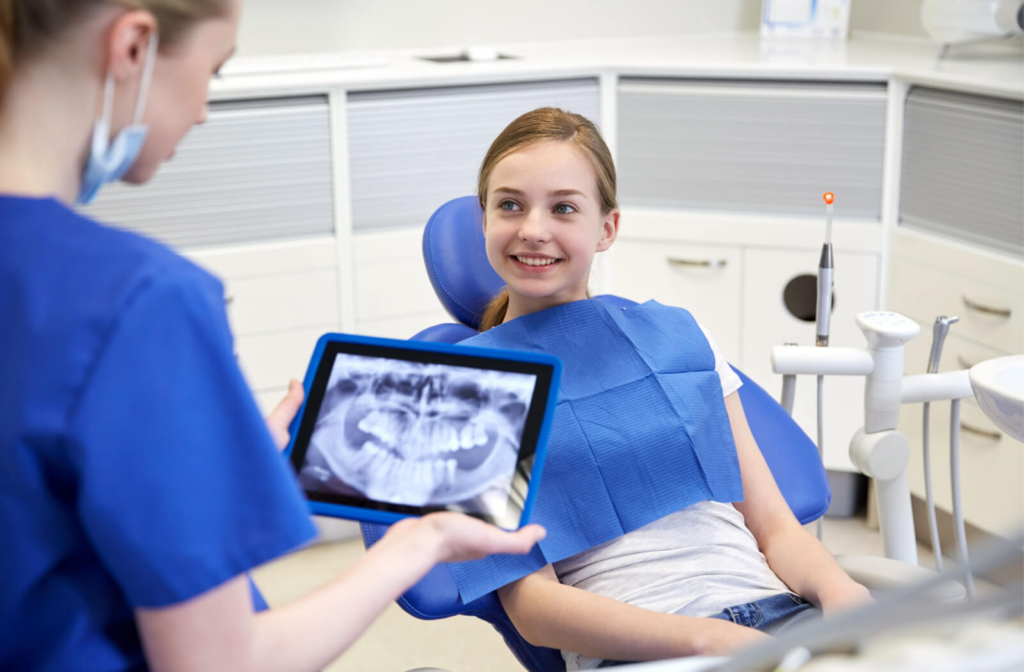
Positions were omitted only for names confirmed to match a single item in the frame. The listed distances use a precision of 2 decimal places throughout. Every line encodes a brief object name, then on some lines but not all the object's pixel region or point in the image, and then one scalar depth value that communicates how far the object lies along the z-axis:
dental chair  1.22
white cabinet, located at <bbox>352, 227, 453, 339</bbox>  2.48
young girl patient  1.13
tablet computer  0.93
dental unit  1.44
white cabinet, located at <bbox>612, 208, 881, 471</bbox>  2.48
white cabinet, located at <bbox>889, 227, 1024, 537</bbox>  2.16
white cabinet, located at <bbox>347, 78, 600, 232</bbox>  2.42
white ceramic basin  1.10
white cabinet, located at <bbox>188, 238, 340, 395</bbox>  2.38
